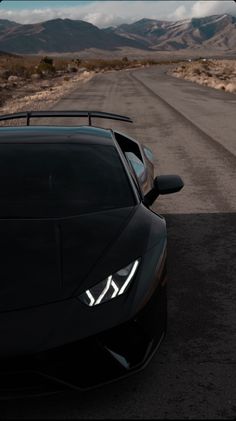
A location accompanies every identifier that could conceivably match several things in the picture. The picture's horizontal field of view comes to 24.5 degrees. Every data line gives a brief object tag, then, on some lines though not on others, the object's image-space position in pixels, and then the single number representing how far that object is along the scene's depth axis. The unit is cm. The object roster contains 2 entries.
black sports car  267
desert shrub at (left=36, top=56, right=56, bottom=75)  7226
